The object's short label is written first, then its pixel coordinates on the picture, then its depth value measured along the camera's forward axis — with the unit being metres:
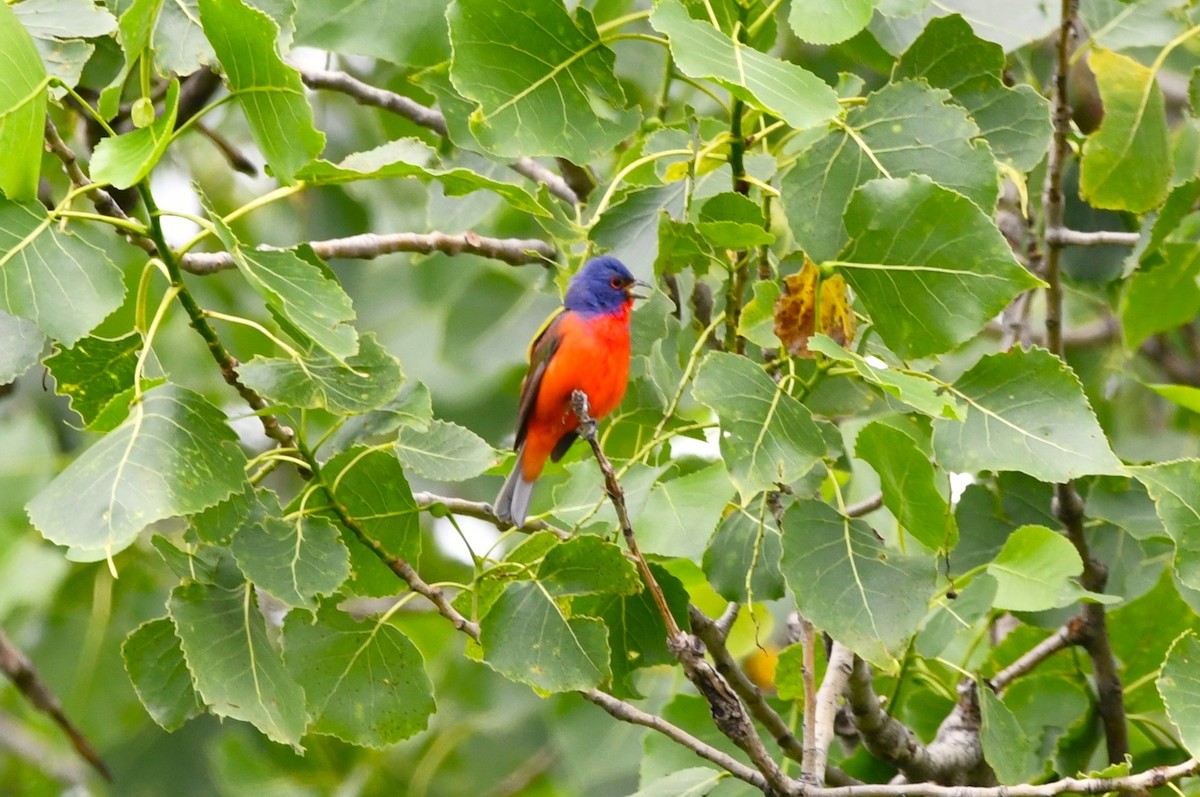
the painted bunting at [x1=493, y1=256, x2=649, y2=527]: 7.43
